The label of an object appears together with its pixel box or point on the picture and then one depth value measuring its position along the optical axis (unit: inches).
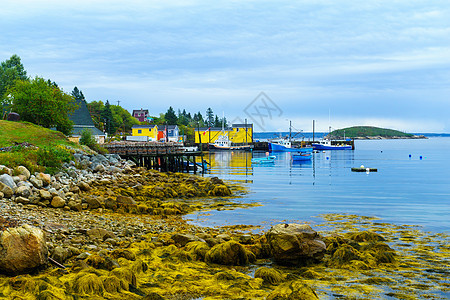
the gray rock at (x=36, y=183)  871.7
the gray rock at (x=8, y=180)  788.0
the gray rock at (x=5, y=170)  866.1
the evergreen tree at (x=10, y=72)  2992.1
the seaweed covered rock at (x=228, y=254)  509.4
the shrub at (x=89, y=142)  1743.4
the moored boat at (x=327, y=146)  5600.4
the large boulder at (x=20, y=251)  425.1
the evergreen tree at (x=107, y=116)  4339.3
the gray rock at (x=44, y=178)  903.4
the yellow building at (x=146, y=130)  4382.4
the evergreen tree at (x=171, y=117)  5703.7
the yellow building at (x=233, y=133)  5324.8
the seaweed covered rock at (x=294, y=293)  388.2
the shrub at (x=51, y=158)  1091.0
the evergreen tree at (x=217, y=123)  7326.3
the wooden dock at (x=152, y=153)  1956.2
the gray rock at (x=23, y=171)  896.2
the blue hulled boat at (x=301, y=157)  3291.1
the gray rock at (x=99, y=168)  1337.4
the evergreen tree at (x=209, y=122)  7643.7
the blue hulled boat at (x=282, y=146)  4919.3
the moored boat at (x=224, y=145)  4987.7
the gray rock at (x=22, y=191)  758.7
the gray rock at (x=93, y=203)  831.6
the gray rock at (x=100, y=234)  558.6
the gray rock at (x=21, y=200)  728.6
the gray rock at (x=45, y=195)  772.0
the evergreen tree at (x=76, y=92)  5374.0
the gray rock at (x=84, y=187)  1033.5
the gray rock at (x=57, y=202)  765.9
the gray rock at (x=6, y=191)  744.3
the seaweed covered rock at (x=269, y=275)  449.4
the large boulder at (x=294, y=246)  522.3
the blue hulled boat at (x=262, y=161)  2987.2
